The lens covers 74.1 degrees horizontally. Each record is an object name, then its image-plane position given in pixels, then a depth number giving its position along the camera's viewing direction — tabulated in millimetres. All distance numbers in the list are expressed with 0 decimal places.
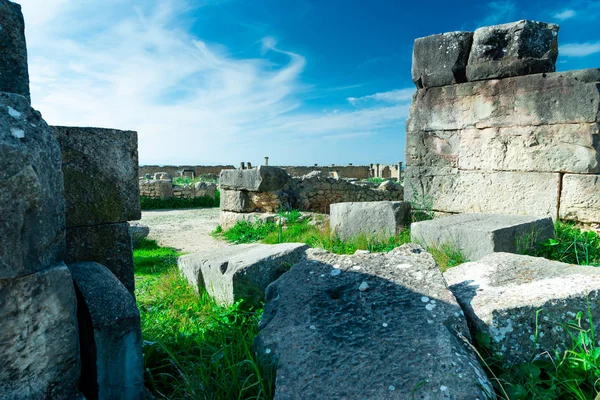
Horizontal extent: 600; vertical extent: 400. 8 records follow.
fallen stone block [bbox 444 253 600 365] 1845
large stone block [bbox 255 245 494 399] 1505
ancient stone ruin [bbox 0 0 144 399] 1273
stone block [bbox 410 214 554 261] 3469
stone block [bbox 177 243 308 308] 3014
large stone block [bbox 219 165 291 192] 8188
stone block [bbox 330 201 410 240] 4980
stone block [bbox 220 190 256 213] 8547
